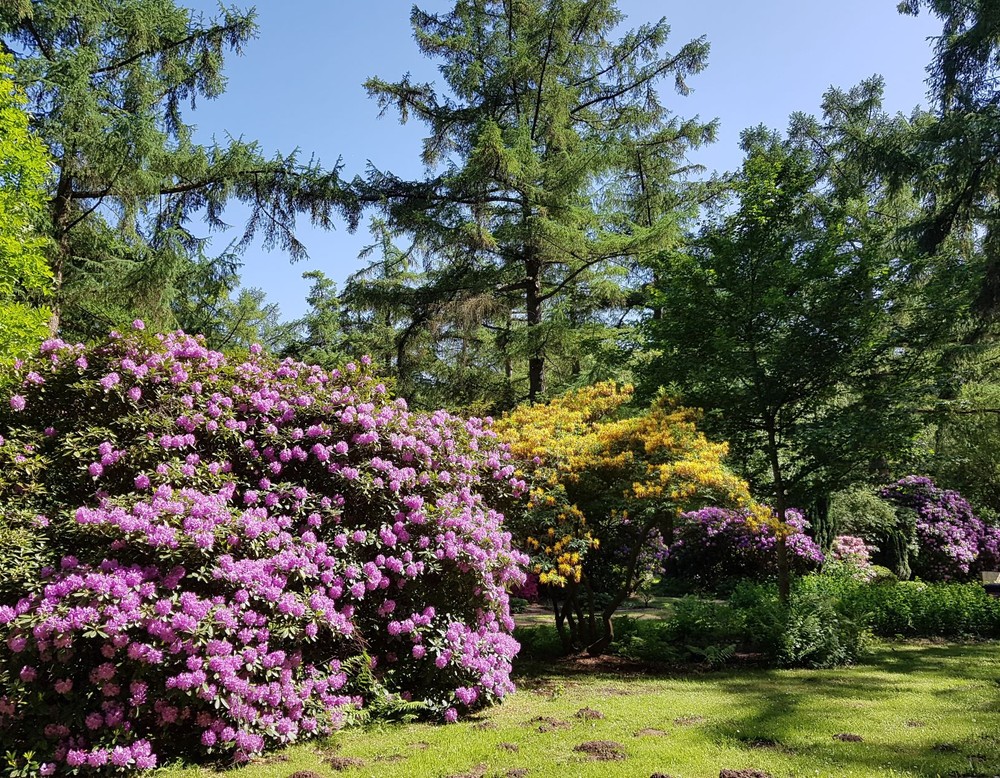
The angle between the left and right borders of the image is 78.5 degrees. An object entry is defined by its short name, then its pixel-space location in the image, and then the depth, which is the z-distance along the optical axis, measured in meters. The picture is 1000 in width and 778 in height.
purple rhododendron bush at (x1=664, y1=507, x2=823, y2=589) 11.48
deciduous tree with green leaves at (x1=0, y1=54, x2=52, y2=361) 6.49
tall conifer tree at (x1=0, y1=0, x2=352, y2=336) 9.87
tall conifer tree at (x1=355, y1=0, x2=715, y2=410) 11.74
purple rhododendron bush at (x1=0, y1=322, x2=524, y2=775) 3.50
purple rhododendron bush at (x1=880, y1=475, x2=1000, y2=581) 13.02
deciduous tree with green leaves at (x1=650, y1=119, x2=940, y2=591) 7.40
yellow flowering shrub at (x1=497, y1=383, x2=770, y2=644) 6.20
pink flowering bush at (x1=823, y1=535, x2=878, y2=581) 11.62
